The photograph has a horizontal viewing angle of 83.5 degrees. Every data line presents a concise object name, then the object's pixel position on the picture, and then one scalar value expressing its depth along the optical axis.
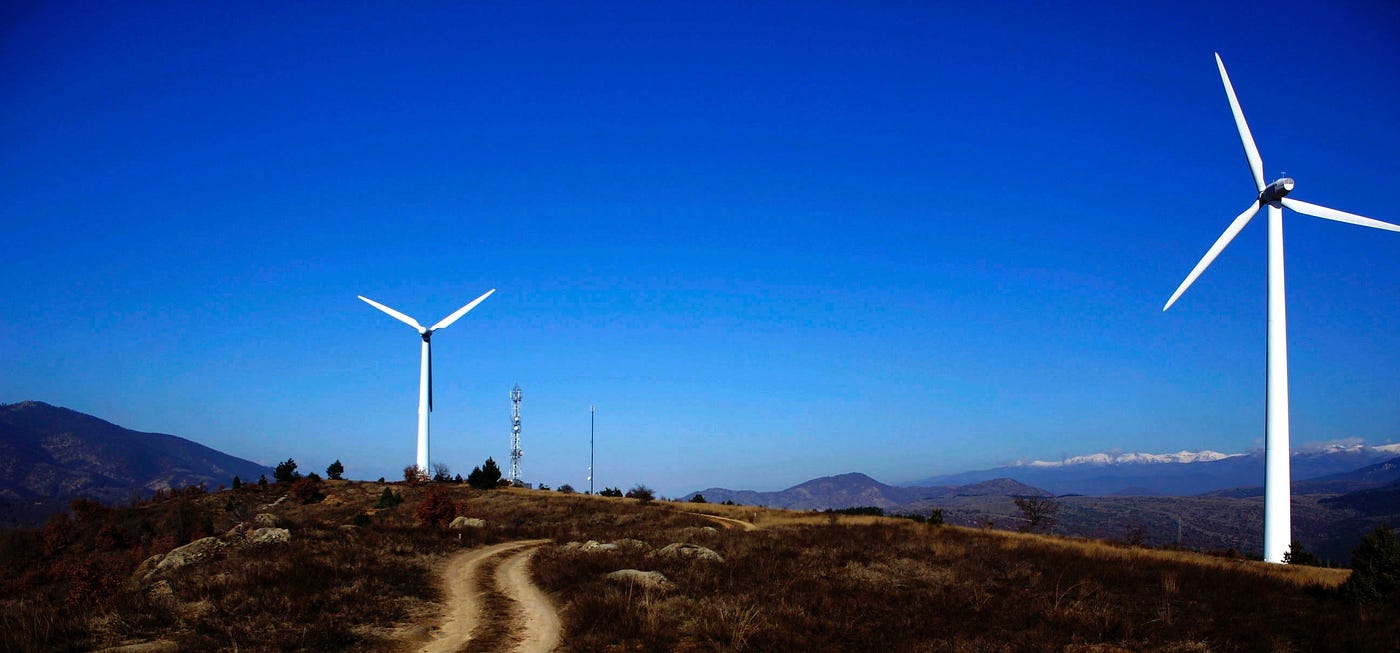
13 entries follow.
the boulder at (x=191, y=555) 27.77
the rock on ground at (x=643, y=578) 23.17
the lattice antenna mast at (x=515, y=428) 114.62
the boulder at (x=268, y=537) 29.92
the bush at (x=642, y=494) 74.66
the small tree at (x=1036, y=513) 78.88
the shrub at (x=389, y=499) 66.44
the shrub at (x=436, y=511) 51.03
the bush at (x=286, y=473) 86.06
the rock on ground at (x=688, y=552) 29.36
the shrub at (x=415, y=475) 83.31
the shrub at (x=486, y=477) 83.94
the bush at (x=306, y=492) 75.00
